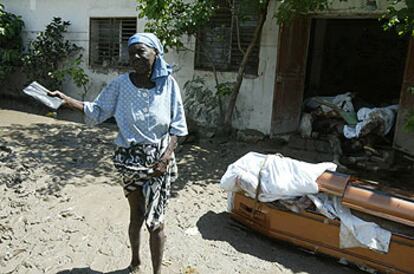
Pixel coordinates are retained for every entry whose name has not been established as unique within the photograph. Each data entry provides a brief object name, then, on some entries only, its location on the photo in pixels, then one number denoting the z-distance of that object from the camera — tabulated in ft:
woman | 8.25
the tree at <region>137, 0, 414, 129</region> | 20.90
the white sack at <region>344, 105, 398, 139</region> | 20.30
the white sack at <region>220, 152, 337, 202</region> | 11.00
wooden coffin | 9.78
